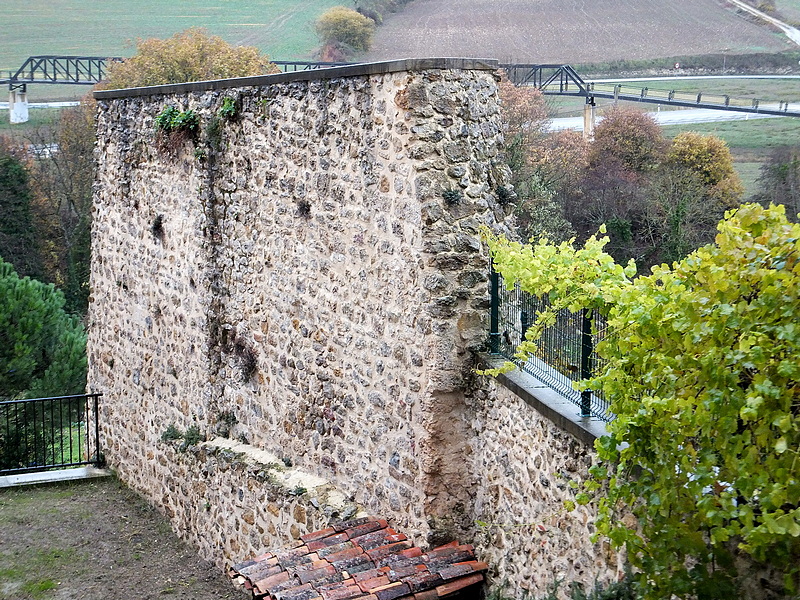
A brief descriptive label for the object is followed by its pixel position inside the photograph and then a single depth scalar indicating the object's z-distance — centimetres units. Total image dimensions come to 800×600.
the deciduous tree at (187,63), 2798
